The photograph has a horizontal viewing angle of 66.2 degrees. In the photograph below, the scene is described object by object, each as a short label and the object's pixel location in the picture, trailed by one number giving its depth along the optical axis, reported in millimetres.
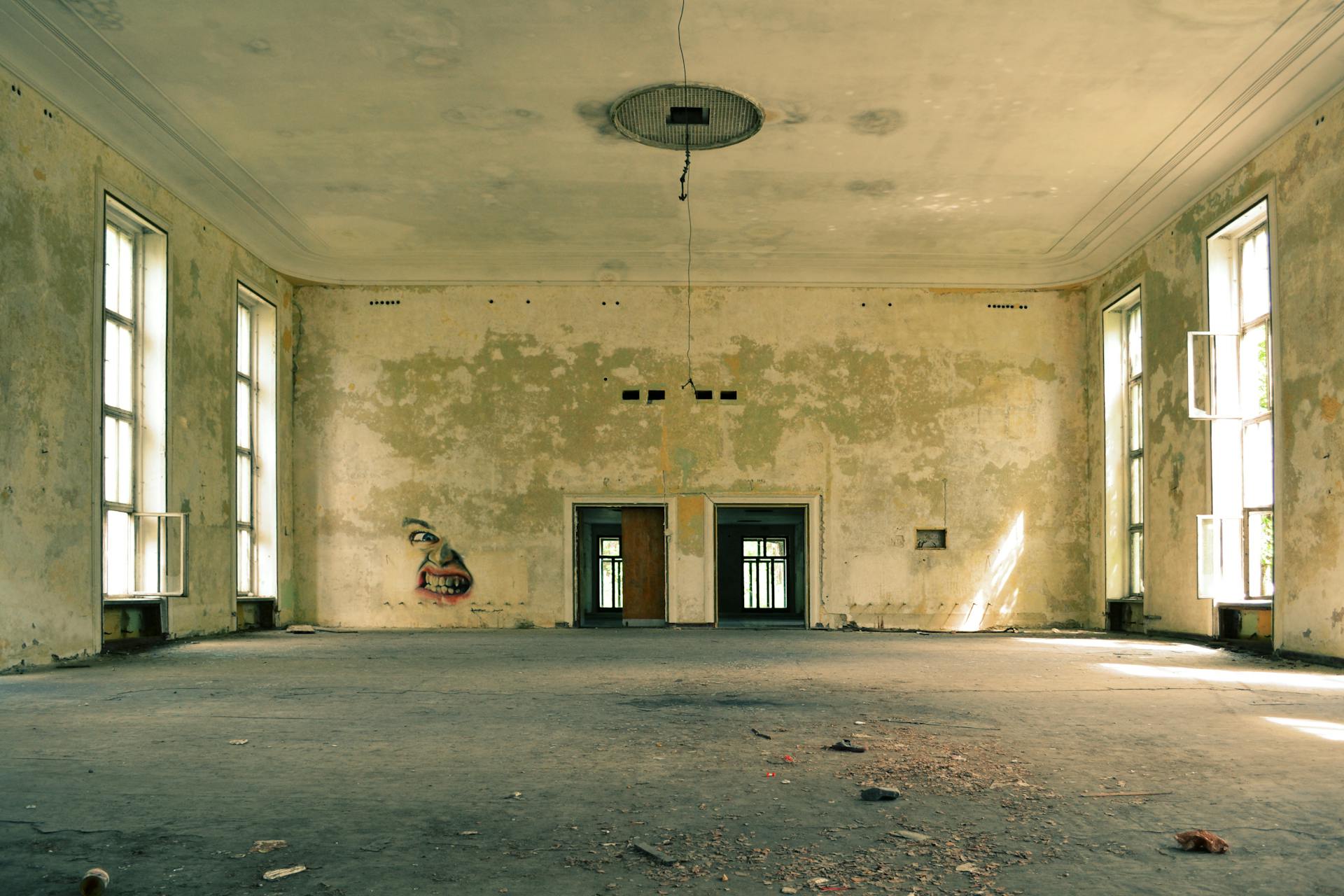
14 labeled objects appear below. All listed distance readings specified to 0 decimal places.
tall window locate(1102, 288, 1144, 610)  12969
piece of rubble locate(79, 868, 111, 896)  2426
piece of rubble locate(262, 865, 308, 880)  2602
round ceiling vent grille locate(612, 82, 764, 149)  8922
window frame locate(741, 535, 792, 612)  24594
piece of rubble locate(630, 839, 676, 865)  2746
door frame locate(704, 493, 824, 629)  13648
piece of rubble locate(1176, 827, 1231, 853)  2795
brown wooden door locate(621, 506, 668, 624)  13906
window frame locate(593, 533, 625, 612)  21870
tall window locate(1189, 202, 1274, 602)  9805
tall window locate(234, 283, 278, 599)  12812
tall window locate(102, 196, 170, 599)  9727
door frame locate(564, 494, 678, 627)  13680
